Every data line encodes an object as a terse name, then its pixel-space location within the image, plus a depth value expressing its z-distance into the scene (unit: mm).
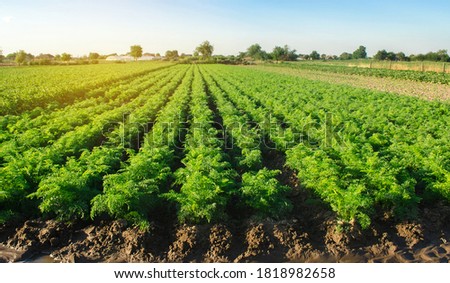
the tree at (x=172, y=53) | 163675
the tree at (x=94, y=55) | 133225
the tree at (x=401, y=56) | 99906
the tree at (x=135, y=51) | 143375
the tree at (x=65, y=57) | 123062
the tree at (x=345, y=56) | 155275
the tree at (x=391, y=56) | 104788
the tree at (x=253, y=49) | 172675
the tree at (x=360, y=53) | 146725
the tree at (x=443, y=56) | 76188
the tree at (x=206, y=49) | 155125
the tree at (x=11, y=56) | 144688
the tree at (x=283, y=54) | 132112
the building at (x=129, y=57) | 146862
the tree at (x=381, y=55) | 106375
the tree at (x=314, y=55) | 157000
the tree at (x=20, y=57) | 96688
